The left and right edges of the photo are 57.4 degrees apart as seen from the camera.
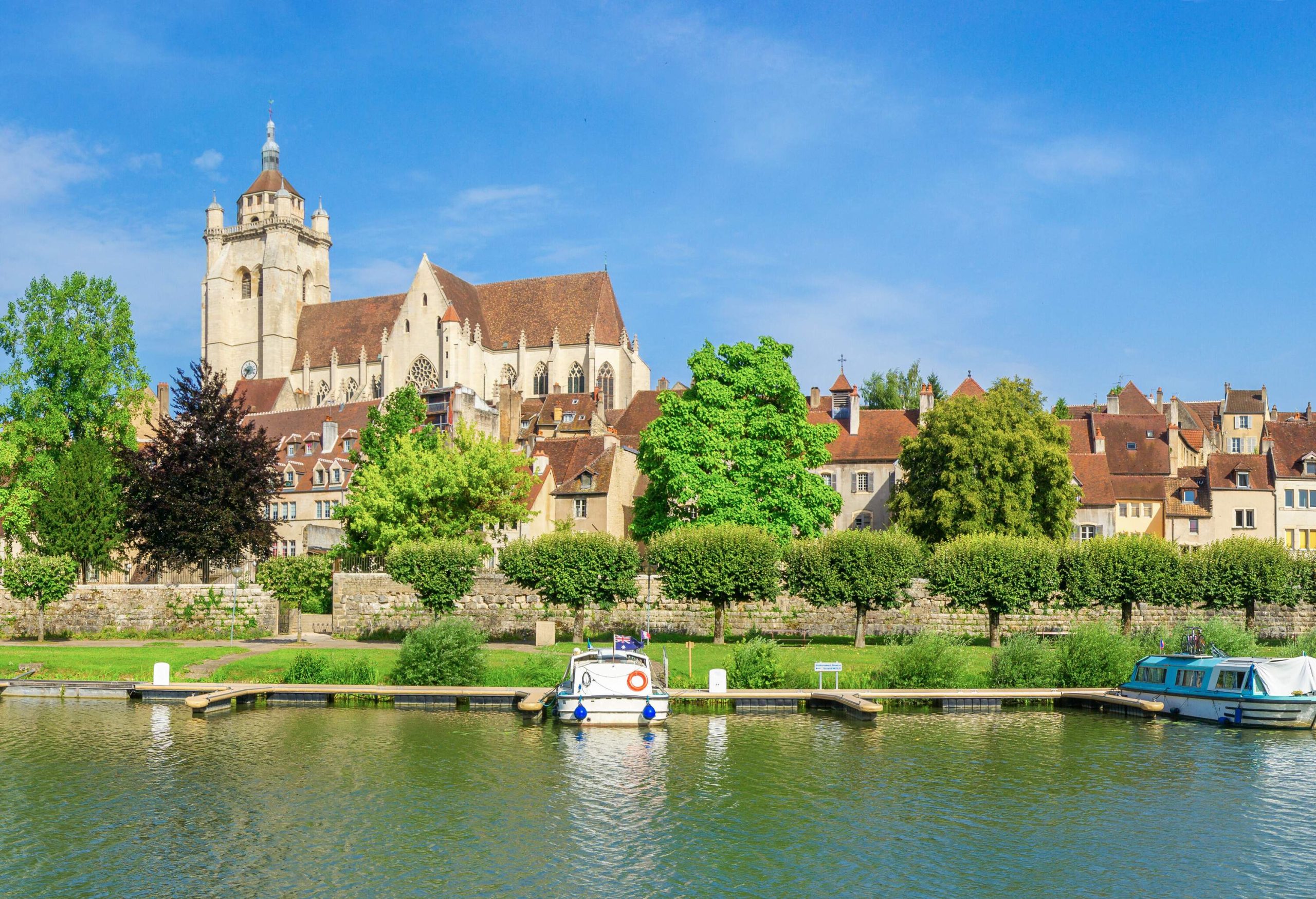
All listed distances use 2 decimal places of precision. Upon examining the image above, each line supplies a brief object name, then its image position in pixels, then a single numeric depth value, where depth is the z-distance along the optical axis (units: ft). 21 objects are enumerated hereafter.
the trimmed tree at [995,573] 155.43
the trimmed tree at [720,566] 153.58
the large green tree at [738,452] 175.83
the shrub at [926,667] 120.37
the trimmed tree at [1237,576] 165.78
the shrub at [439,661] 118.62
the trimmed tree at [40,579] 149.89
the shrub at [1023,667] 123.03
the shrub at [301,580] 166.09
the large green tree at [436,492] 177.68
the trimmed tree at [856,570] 153.07
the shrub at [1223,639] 126.93
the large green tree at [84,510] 165.48
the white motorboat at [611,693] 103.65
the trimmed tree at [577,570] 156.04
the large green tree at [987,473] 188.96
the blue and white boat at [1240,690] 106.52
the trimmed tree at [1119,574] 161.68
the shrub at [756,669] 118.83
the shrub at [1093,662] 125.18
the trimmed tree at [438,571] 158.51
